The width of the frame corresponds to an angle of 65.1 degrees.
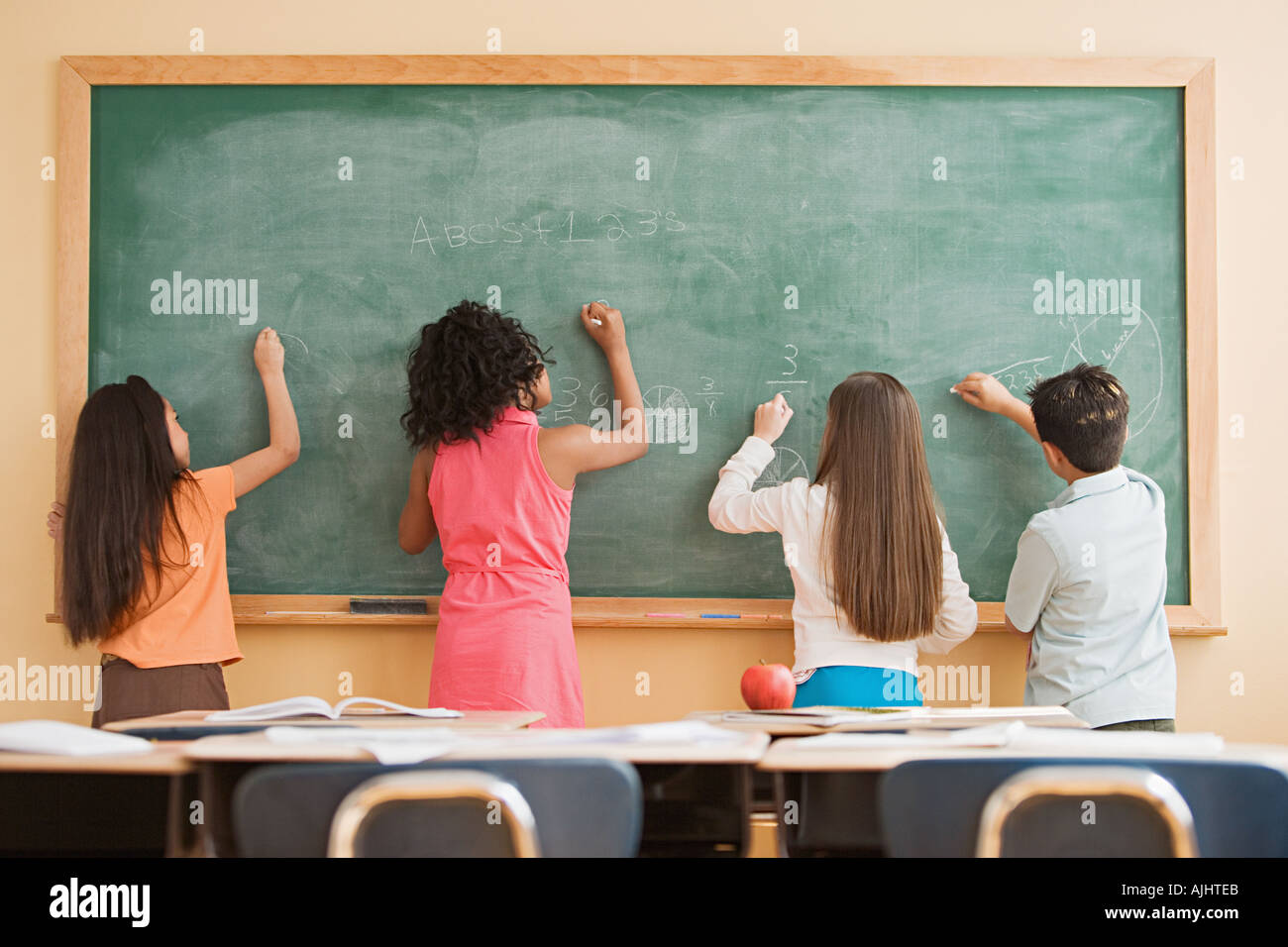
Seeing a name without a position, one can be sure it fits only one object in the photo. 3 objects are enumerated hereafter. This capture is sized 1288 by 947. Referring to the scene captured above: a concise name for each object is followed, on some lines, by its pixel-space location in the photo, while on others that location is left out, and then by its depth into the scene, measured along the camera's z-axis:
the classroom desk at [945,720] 1.70
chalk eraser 2.83
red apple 1.98
